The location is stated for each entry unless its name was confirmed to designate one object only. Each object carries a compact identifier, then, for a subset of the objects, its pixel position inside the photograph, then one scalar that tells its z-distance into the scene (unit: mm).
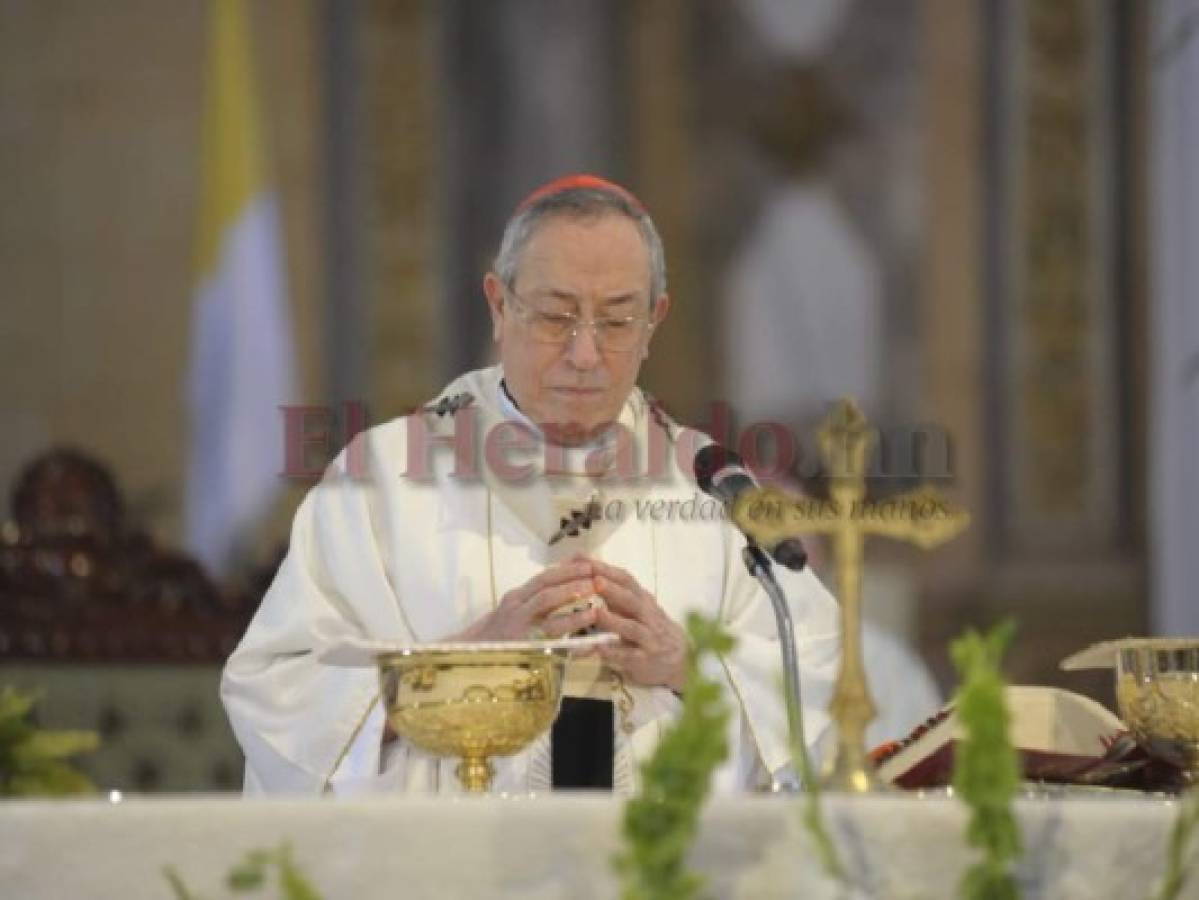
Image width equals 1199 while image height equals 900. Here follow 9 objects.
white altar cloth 4465
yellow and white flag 15602
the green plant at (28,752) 4984
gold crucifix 4812
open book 6051
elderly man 7367
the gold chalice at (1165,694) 5937
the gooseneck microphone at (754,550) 5247
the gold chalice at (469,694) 5730
